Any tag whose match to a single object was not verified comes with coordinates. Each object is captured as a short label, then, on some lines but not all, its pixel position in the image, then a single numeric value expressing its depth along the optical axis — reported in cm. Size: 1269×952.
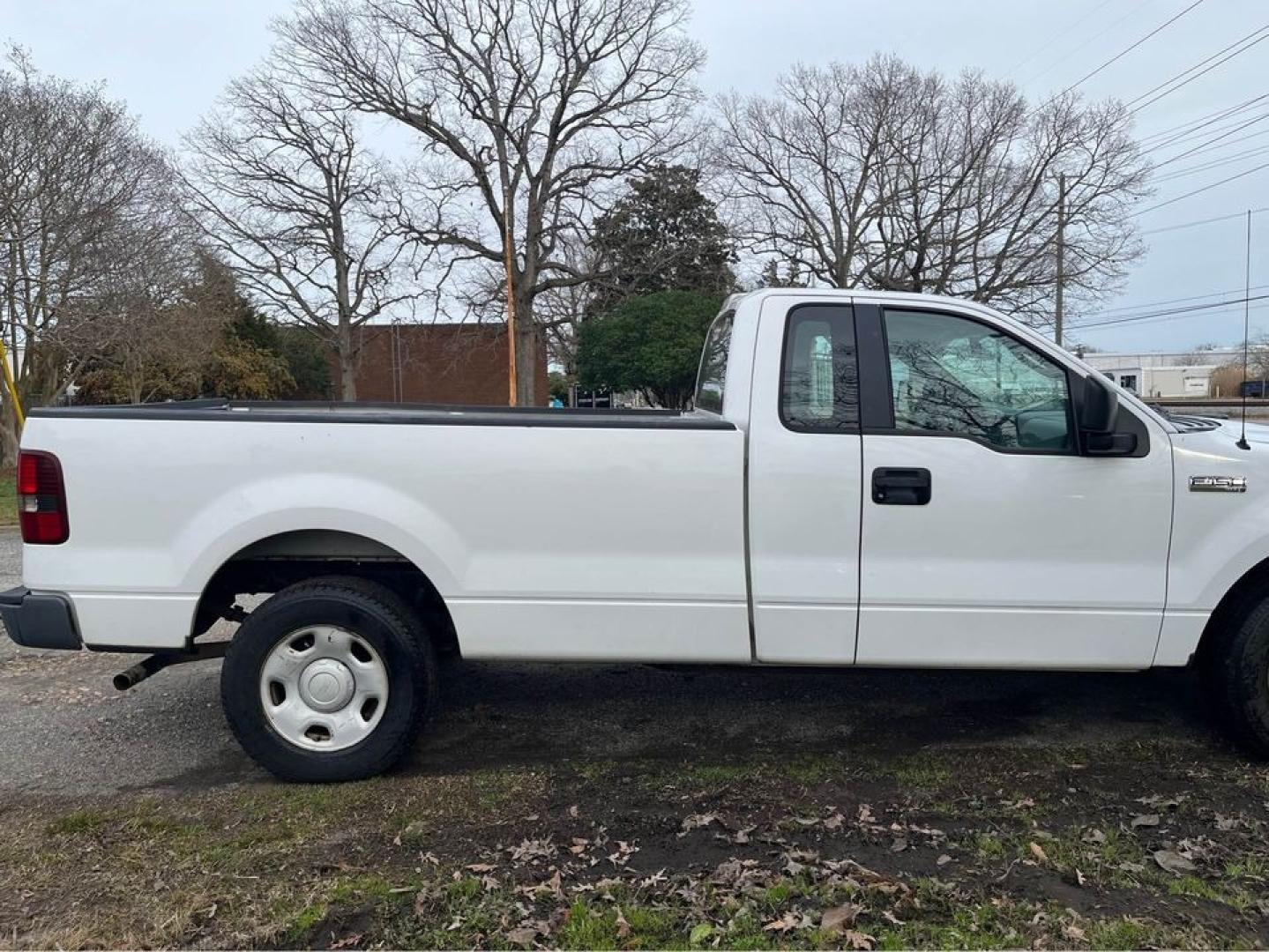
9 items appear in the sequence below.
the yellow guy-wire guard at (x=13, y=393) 1227
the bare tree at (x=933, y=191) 3272
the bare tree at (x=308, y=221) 2834
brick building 4106
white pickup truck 361
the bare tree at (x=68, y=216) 1847
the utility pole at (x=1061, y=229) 3316
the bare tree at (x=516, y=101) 2914
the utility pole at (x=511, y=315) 2605
